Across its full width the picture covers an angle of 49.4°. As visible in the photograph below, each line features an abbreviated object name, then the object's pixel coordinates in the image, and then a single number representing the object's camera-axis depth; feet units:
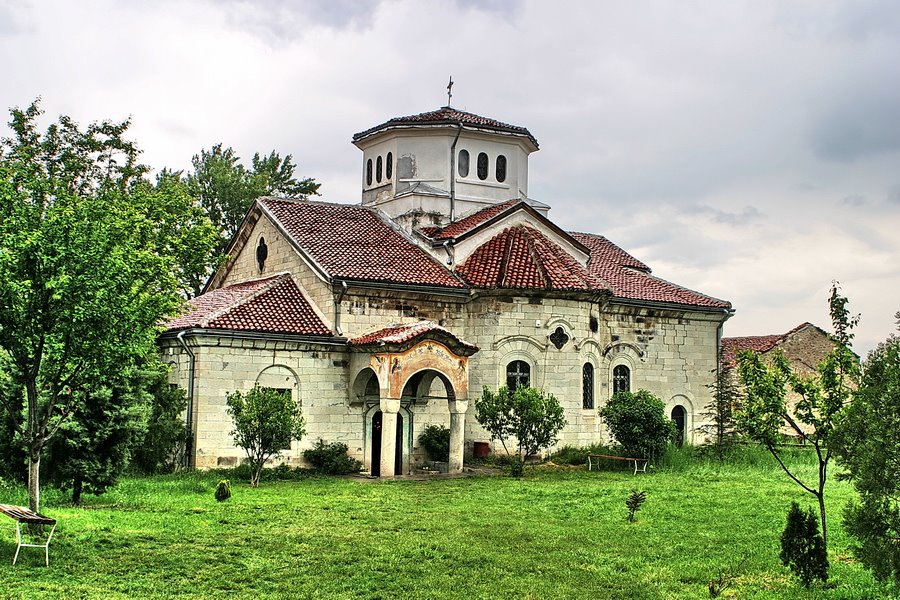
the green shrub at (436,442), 83.51
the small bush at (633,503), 55.31
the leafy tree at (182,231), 92.32
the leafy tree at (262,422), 69.21
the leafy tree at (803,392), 41.93
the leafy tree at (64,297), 43.73
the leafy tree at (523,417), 77.61
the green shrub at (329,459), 79.25
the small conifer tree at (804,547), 40.29
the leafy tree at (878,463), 31.42
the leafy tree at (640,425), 83.05
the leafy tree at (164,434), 72.69
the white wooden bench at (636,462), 81.35
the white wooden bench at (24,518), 39.70
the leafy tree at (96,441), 56.34
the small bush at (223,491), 61.11
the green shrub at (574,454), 84.64
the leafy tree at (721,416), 90.79
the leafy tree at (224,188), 134.21
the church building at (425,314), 78.54
